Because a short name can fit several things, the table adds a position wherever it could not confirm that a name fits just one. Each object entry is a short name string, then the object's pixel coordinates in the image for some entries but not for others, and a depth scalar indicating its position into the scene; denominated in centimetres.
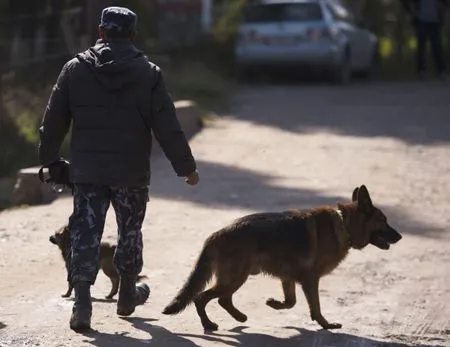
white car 4284
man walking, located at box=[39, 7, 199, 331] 1325
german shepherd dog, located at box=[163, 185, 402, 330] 1360
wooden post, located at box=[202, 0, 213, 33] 5344
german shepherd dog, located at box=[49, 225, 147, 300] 1551
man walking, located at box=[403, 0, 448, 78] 4334
